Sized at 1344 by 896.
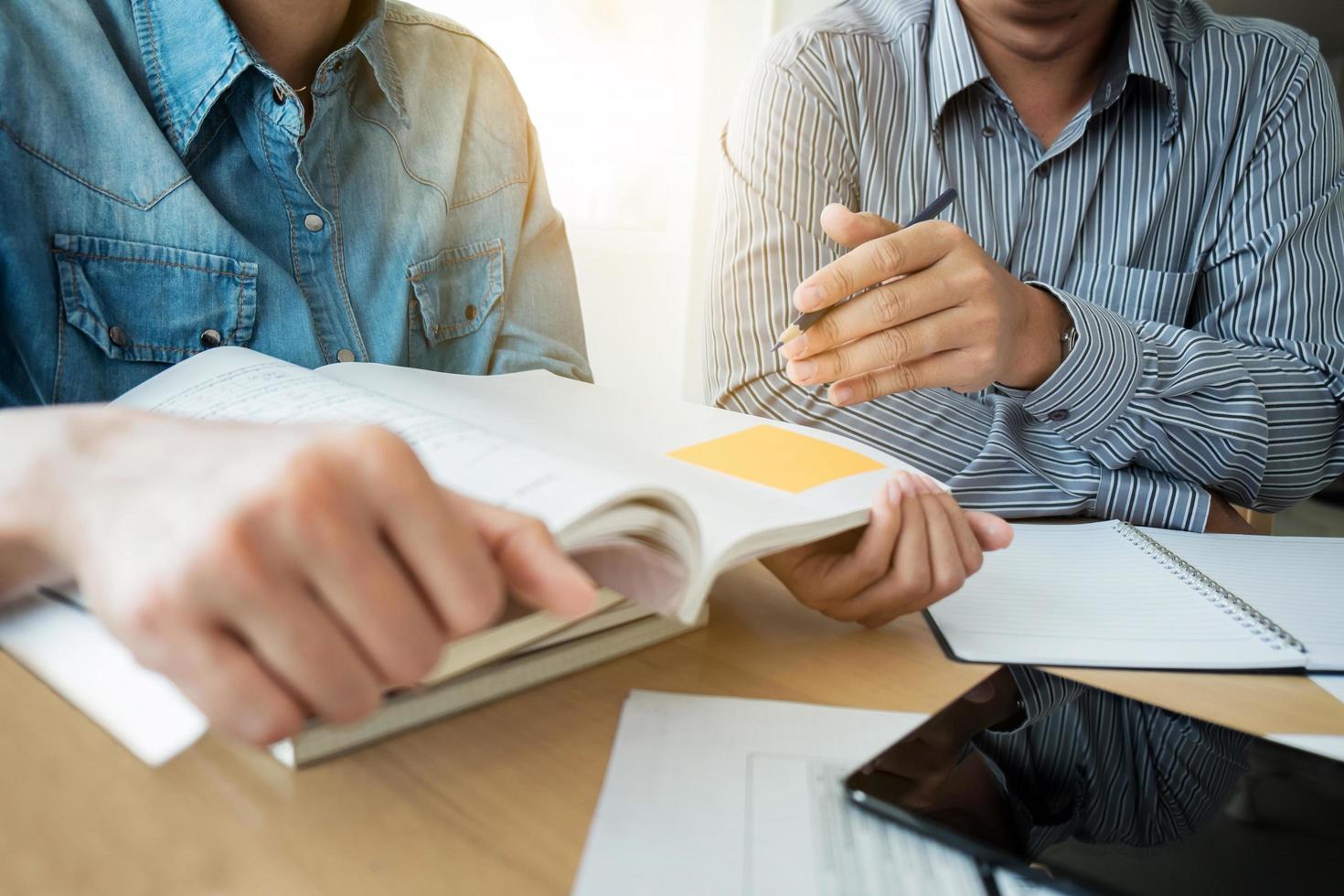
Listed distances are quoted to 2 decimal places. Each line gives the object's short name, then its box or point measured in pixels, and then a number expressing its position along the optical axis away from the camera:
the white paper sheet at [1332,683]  0.49
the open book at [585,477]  0.36
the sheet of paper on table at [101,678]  0.34
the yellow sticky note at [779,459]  0.49
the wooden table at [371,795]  0.30
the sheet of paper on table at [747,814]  0.31
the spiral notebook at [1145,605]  0.51
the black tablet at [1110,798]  0.31
